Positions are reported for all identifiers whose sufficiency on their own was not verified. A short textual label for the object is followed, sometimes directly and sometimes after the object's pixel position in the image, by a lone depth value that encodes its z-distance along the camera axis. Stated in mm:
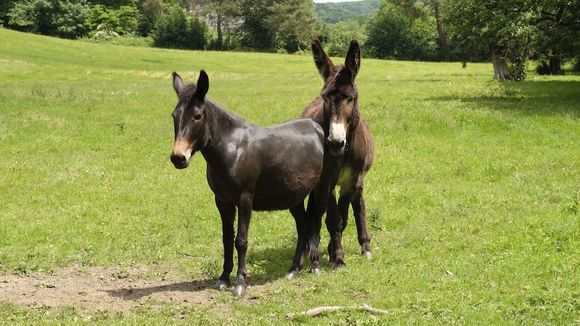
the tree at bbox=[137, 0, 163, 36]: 118431
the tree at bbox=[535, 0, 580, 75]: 29438
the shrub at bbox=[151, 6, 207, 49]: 104500
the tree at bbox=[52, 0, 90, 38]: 96875
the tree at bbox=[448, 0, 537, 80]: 29047
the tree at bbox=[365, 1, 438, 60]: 104069
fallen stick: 7946
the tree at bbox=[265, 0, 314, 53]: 112188
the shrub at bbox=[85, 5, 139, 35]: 102562
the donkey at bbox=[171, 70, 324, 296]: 8156
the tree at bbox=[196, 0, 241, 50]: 119562
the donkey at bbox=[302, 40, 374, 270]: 9125
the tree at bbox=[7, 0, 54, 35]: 94812
